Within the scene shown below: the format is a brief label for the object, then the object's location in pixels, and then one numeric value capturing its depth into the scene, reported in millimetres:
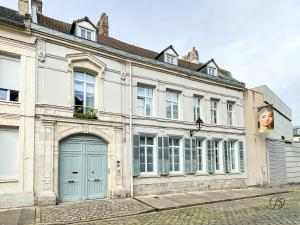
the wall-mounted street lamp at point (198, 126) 12981
